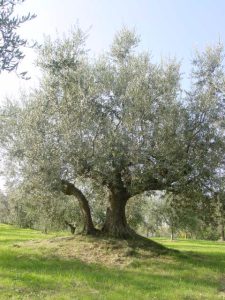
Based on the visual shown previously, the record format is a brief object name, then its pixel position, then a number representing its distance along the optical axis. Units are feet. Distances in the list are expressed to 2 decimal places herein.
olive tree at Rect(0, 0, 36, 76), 16.40
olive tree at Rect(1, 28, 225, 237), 40.12
